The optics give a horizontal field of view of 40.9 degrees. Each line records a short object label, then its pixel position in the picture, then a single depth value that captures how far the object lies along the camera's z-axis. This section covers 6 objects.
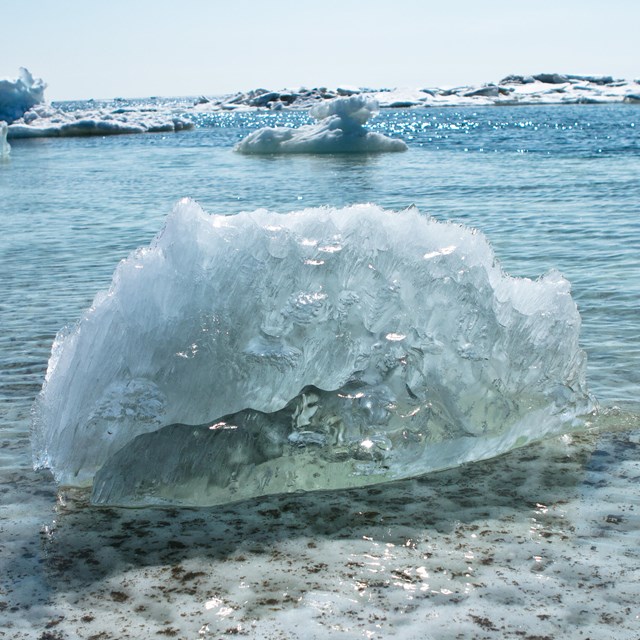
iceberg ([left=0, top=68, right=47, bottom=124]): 43.78
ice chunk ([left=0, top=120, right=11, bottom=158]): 30.86
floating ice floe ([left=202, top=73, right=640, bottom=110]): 82.62
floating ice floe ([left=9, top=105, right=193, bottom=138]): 43.48
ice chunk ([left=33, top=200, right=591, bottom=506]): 4.21
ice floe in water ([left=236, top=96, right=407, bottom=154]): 29.83
